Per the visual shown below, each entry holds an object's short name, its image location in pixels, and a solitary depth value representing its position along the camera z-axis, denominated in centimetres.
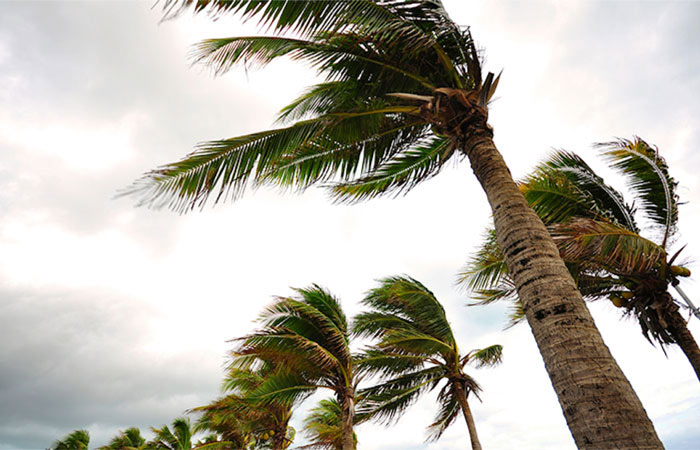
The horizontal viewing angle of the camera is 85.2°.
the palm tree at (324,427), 1555
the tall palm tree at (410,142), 270
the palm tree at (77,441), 3200
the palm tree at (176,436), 2619
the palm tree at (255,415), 1336
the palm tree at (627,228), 788
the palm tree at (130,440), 3232
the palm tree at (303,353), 990
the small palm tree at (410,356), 1160
